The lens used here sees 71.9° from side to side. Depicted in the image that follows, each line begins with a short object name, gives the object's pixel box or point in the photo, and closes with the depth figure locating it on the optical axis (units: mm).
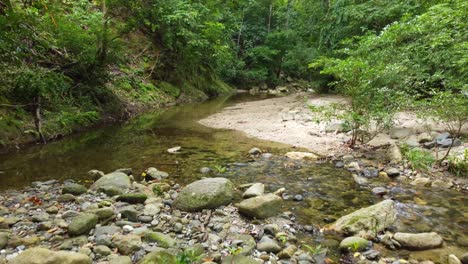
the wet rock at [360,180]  5848
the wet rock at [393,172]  6164
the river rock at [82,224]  3463
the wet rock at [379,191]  5293
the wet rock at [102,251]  3106
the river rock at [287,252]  3330
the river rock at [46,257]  2604
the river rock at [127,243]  3177
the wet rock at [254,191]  4906
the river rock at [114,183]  4965
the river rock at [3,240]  3080
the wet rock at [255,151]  7718
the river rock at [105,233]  3297
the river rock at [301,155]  7370
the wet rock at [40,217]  3782
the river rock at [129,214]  3988
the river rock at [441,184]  5605
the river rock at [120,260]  2863
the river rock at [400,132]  8528
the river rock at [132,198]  4578
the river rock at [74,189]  4781
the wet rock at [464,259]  3307
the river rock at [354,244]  3550
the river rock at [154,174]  5816
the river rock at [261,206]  4230
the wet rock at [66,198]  4492
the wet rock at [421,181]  5716
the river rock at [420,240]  3617
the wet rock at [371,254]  3422
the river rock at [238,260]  3062
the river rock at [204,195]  4405
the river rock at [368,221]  3889
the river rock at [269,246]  3430
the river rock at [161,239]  3366
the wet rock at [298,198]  5051
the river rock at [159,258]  2771
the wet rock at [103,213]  3861
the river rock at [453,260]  3287
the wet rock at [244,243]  3373
